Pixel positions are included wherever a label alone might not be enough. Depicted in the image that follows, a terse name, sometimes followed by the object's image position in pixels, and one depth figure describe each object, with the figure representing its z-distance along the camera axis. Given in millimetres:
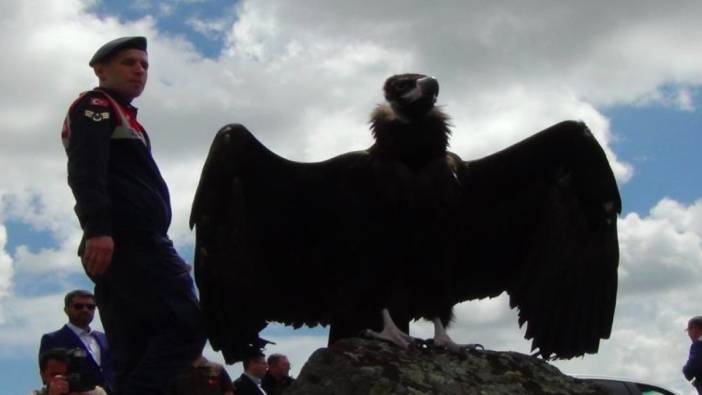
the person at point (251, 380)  8797
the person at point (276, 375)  9469
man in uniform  4707
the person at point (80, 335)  7582
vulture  6398
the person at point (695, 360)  11137
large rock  5355
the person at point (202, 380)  5332
